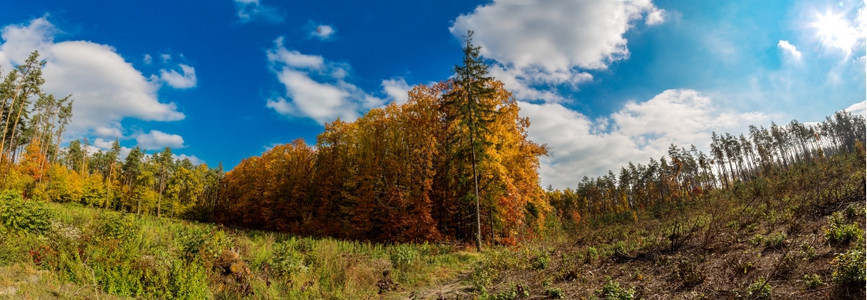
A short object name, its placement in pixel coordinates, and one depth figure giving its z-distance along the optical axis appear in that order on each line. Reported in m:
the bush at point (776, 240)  7.45
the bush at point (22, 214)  9.33
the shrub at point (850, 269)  4.62
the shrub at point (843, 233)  6.36
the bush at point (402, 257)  12.71
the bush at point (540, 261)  10.83
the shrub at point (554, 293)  7.55
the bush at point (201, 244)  9.21
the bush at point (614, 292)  6.60
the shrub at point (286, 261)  10.12
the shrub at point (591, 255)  10.09
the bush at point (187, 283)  7.34
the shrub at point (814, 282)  5.14
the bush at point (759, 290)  5.29
